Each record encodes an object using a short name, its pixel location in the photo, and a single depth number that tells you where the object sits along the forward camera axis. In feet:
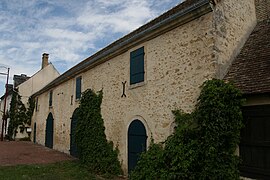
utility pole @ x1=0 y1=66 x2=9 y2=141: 83.63
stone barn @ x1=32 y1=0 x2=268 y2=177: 22.67
